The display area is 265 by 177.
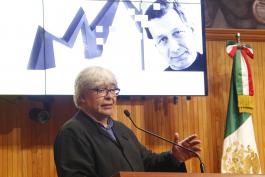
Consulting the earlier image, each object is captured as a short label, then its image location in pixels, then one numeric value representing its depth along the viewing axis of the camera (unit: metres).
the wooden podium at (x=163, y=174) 3.31
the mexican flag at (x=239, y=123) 6.79
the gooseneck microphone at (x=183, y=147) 4.58
